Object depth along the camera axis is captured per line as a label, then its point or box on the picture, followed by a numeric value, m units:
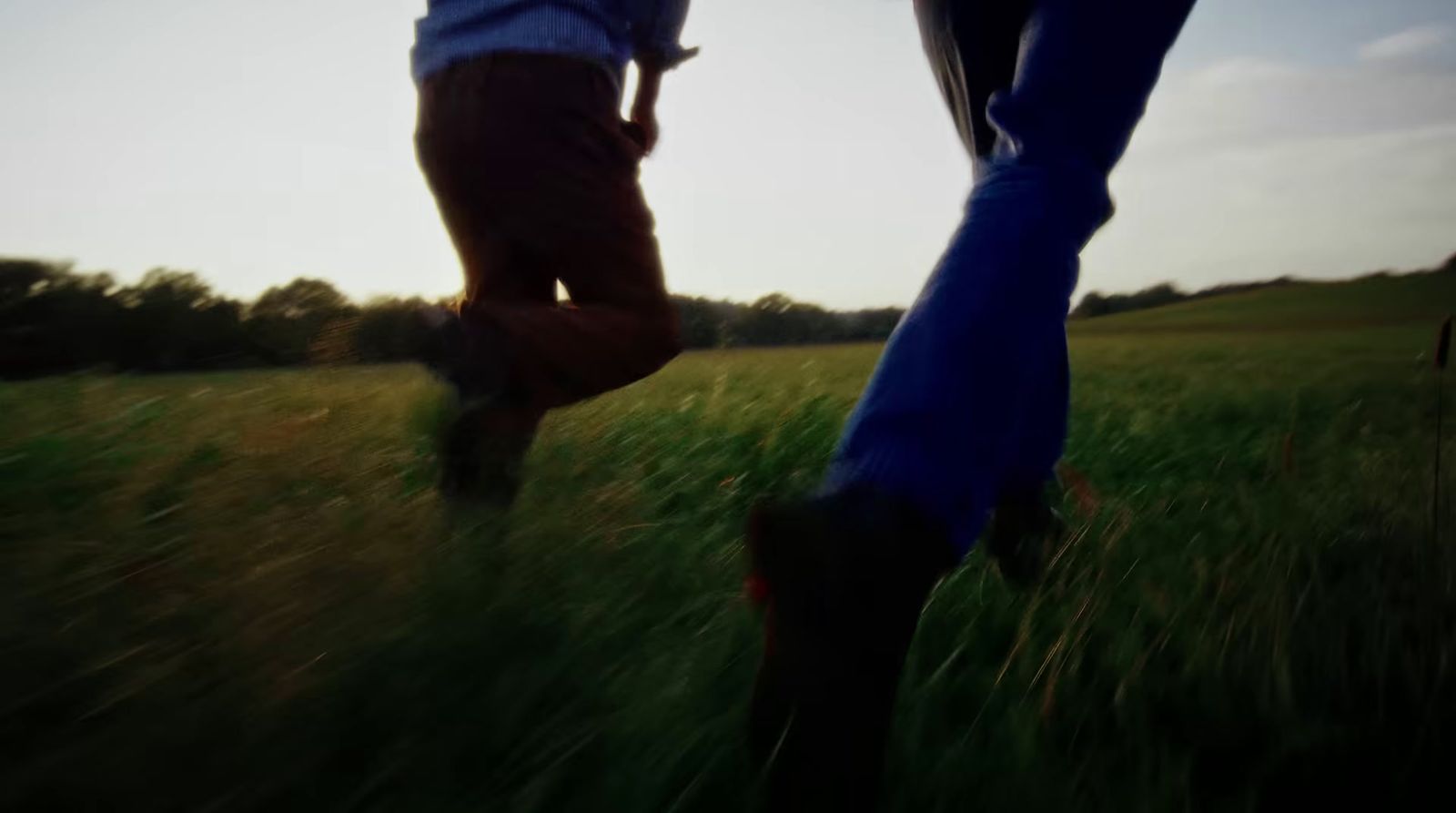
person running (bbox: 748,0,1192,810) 0.92
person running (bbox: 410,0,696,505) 1.84
